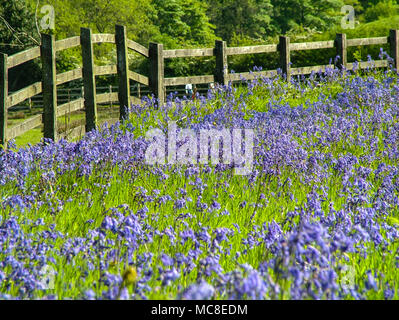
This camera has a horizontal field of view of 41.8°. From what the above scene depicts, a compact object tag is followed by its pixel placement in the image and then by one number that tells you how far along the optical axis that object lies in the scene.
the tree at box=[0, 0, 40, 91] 35.91
